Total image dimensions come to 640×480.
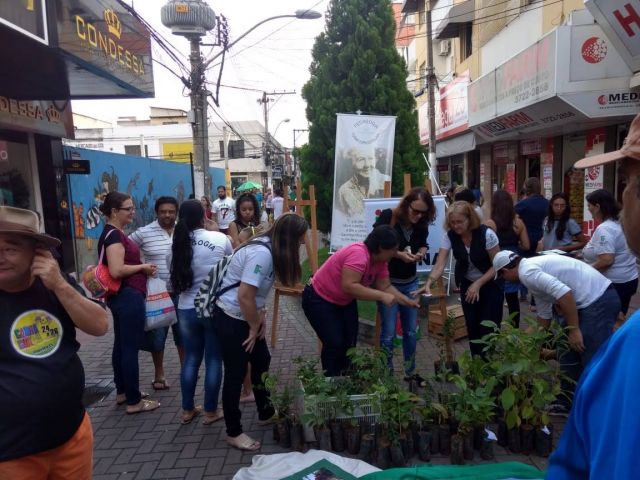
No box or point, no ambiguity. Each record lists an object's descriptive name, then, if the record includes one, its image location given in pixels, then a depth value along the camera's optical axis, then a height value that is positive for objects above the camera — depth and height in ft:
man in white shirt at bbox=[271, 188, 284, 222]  46.91 -1.93
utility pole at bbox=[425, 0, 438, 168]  51.60 +8.67
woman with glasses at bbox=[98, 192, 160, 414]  12.37 -2.36
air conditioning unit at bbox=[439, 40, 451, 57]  68.01 +18.80
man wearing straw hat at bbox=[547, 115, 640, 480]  2.39 -1.22
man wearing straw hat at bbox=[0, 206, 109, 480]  6.14 -2.16
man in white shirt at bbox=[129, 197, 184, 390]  13.80 -1.43
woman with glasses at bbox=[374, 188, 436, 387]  14.26 -2.37
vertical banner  22.52 +0.68
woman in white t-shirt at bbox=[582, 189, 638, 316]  13.65 -2.18
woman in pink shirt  11.67 -2.69
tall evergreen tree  30.42 +6.71
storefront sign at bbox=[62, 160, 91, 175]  30.91 +1.70
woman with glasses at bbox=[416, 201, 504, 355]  13.38 -2.51
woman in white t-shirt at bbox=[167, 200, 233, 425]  12.00 -2.48
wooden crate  18.56 -5.59
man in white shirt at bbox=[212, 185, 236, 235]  38.09 -1.74
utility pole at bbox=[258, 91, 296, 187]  125.25 +15.90
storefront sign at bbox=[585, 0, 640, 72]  23.71 +7.58
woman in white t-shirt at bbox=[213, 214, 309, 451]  10.49 -2.26
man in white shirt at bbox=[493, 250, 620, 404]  10.87 -2.76
